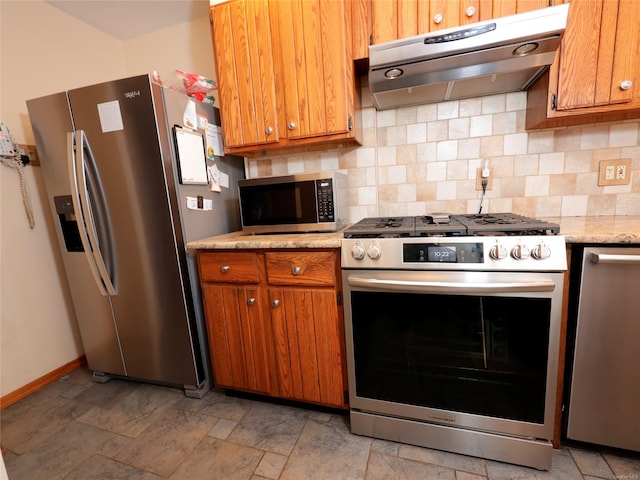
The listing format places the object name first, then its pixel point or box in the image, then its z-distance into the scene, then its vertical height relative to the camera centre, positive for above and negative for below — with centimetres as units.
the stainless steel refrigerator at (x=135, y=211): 151 -4
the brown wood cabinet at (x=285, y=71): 146 +64
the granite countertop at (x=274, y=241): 130 -22
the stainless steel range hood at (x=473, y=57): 109 +51
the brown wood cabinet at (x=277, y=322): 136 -63
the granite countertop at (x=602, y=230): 99 -22
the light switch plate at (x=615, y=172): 148 -1
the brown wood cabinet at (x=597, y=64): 120 +45
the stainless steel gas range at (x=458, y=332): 105 -59
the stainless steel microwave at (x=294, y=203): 154 -5
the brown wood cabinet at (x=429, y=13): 124 +73
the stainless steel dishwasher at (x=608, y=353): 102 -66
